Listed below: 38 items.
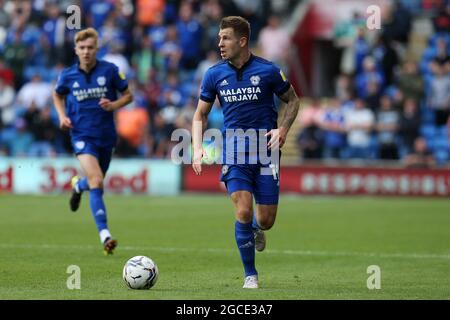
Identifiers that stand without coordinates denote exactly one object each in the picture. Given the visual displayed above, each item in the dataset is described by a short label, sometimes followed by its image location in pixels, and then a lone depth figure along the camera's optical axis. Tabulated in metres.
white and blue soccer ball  9.86
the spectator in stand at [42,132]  27.75
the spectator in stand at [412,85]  27.27
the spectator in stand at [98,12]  30.12
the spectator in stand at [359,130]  26.77
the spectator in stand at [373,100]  27.20
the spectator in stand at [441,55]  27.19
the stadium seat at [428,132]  27.42
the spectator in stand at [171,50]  29.66
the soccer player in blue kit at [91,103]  14.10
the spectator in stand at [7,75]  29.48
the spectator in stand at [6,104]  29.06
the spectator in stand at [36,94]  28.52
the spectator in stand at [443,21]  28.44
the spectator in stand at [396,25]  28.69
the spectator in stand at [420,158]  25.62
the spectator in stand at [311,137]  27.00
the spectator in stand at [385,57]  28.02
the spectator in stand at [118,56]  27.86
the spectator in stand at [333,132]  27.02
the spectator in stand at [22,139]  28.16
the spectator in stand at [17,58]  30.19
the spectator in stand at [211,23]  29.77
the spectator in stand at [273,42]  29.48
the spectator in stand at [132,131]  27.30
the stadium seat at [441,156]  26.66
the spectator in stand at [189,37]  29.59
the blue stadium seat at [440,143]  27.05
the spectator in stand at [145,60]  30.20
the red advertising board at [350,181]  25.67
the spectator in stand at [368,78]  27.72
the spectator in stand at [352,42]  28.39
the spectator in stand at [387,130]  26.44
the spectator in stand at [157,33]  30.16
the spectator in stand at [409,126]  26.20
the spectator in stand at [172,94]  28.17
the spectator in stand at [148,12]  30.73
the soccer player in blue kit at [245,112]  10.28
